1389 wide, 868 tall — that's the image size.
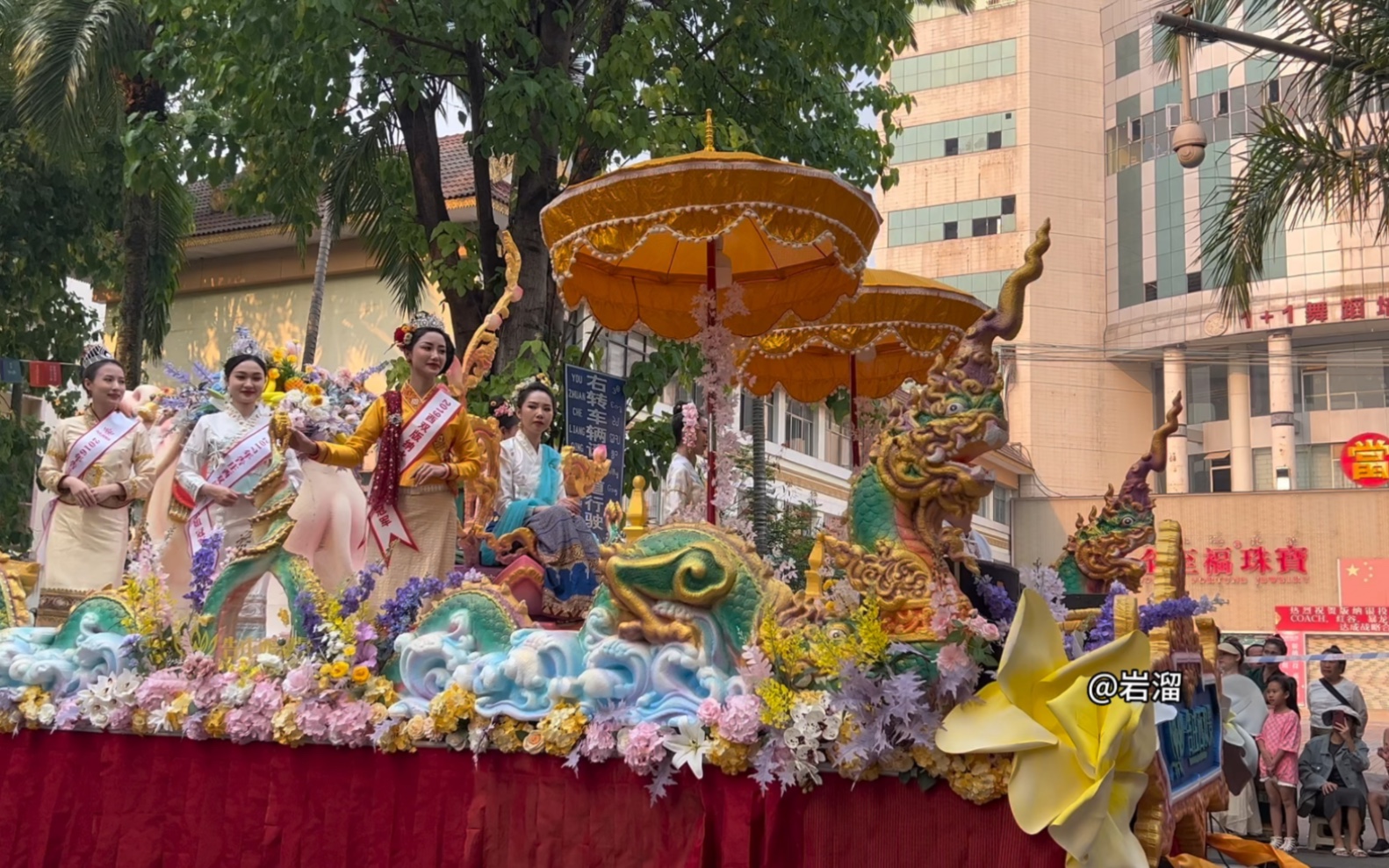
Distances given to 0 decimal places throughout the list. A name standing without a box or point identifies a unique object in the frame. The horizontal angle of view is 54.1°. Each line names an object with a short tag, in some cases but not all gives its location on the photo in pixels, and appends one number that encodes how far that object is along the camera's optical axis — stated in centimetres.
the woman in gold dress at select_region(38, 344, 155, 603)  707
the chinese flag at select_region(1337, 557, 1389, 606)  2802
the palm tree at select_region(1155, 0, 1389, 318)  962
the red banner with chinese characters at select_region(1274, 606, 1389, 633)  2786
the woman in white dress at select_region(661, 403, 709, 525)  827
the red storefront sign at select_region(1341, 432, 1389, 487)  2880
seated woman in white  687
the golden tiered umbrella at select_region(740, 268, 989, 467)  849
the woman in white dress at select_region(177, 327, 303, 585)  653
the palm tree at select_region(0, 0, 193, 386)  1098
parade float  365
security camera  1151
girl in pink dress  884
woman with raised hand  580
